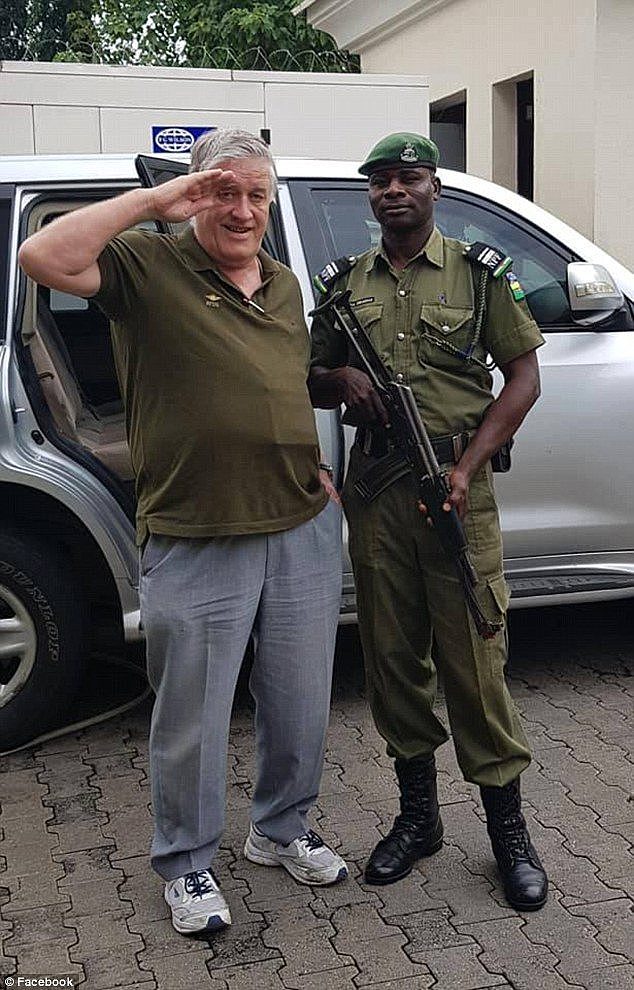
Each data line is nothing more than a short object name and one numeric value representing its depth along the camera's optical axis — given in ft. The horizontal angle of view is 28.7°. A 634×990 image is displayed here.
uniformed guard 9.98
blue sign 17.47
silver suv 13.28
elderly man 9.00
